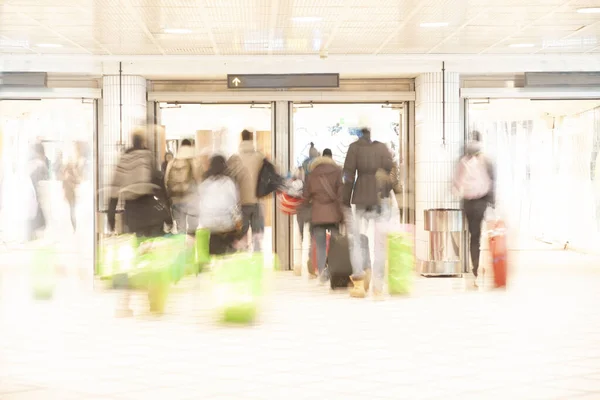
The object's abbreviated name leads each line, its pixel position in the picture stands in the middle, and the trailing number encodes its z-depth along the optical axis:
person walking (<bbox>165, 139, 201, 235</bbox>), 10.02
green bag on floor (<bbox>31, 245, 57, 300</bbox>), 9.31
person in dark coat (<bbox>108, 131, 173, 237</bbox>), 7.96
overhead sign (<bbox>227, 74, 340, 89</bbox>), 12.26
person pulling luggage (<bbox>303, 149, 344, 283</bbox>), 9.62
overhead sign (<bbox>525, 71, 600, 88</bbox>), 12.38
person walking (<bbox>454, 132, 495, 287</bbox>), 9.78
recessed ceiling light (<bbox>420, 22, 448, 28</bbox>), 9.70
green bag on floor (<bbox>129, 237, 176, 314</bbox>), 8.11
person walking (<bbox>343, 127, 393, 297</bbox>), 9.12
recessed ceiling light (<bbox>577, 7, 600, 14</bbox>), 8.81
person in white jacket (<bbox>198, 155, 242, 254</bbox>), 8.75
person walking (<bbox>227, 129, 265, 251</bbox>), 9.88
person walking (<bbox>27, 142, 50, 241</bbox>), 12.72
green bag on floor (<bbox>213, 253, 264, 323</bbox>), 7.52
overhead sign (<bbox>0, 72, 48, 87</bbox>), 12.19
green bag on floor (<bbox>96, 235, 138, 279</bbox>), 8.27
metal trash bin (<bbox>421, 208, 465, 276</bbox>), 11.85
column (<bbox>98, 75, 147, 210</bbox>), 12.27
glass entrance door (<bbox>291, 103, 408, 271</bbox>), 13.05
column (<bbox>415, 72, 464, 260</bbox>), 12.40
